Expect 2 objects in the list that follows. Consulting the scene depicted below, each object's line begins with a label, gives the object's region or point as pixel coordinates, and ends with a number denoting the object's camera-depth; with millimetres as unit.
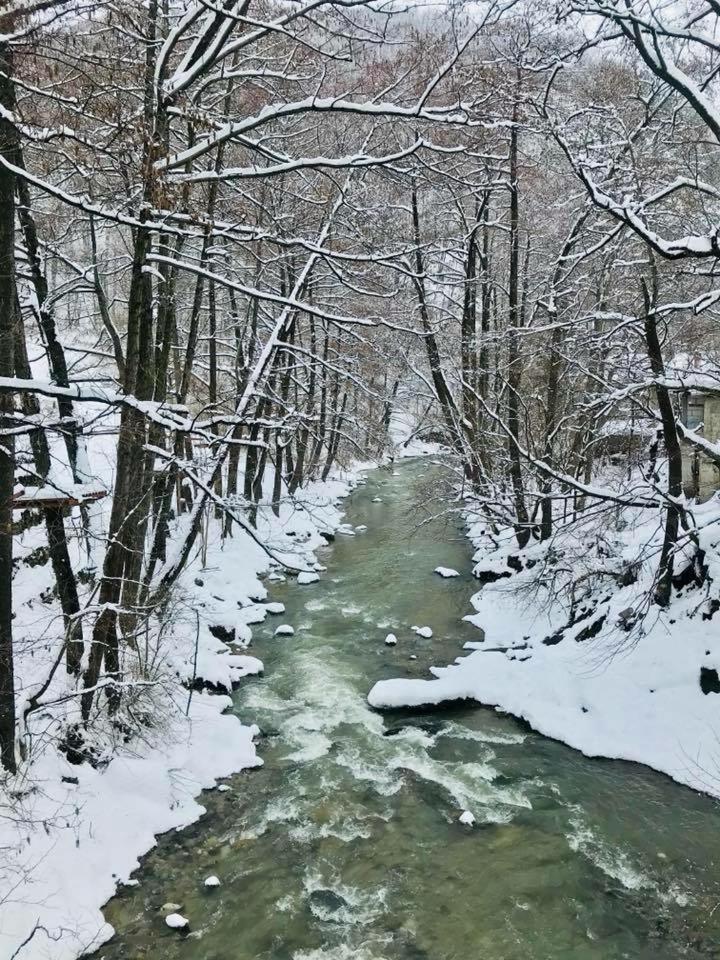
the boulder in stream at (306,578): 15305
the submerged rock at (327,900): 6039
